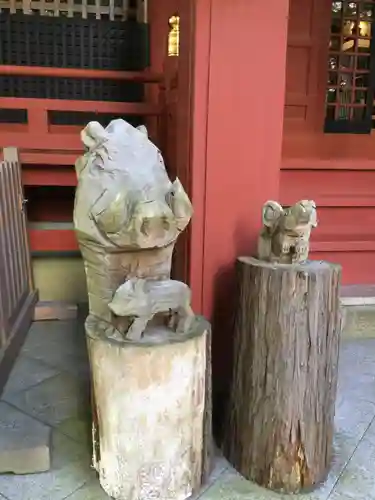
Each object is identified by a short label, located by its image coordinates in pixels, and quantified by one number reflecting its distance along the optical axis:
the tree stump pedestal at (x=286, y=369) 1.99
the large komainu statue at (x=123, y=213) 1.87
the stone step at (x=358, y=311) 3.51
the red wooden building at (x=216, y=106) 2.29
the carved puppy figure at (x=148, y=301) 1.86
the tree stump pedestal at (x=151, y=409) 1.87
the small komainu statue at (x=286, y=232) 2.02
